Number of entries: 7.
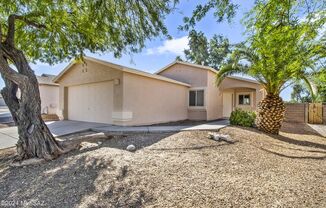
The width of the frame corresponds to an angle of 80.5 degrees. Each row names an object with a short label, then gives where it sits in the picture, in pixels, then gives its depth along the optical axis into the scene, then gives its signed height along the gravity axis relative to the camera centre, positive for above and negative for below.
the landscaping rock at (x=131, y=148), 6.08 -1.35
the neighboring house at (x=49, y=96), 17.83 +0.84
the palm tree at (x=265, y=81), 9.34 +1.32
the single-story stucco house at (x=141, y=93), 10.21 +0.83
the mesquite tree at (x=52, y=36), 5.95 +2.93
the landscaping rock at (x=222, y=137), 7.36 -1.21
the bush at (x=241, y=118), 10.45 -0.62
